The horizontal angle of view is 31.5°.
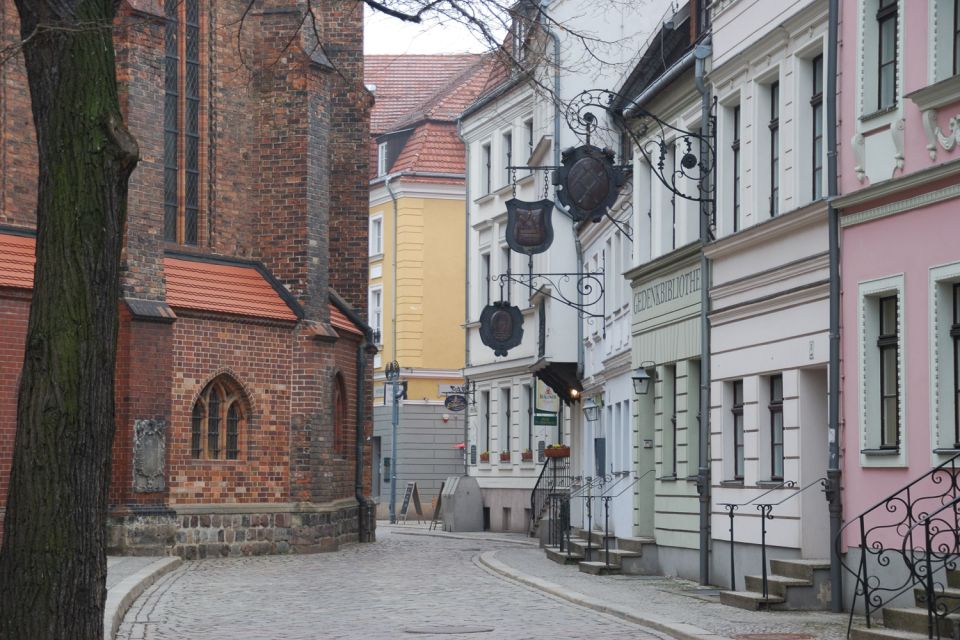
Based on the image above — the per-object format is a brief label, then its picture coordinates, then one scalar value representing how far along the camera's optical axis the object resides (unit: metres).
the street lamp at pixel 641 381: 25.43
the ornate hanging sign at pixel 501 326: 37.31
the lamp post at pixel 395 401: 54.06
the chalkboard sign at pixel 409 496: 52.78
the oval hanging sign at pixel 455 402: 48.25
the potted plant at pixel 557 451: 36.00
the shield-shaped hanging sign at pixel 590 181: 23.94
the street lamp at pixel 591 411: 32.81
